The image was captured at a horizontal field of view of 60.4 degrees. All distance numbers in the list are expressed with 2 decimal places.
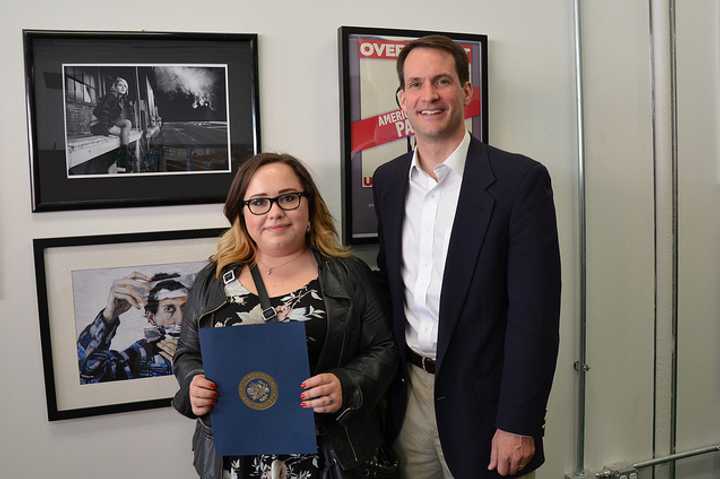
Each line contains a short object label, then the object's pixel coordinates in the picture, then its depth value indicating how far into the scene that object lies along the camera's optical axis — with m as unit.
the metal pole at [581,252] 1.91
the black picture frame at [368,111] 1.72
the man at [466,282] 1.34
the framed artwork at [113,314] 1.58
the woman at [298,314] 1.37
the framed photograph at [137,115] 1.53
